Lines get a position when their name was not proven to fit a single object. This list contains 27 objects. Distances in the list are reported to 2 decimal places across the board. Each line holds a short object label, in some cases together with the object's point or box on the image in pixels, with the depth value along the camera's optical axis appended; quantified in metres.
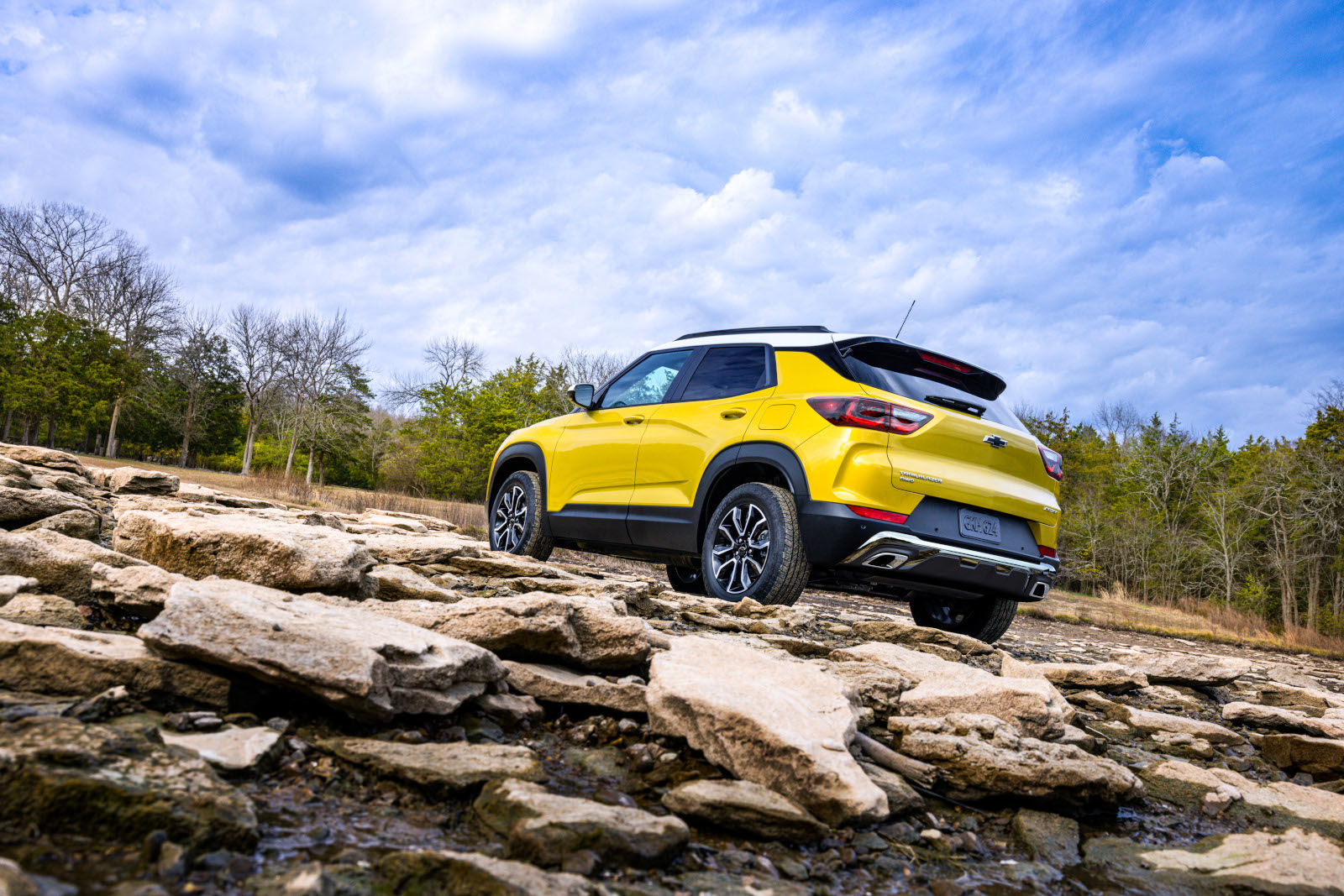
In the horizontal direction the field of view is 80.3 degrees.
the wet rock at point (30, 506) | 4.40
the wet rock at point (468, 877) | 1.50
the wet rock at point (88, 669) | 2.08
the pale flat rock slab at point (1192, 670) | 5.21
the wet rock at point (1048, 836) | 2.29
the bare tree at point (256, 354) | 43.50
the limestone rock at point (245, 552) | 3.42
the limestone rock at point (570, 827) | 1.72
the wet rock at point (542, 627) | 2.97
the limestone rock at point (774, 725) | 2.16
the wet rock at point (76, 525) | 4.14
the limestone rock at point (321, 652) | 2.20
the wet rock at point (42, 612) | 2.56
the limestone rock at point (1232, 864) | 2.14
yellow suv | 4.75
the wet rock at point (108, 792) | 1.51
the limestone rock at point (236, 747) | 1.92
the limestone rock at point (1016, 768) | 2.54
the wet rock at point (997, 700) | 3.04
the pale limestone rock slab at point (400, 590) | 3.85
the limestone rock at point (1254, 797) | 2.80
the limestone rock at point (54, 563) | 3.07
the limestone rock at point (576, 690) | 2.75
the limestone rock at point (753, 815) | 2.04
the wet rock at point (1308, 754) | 3.53
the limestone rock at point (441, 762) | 2.03
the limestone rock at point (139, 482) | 8.20
